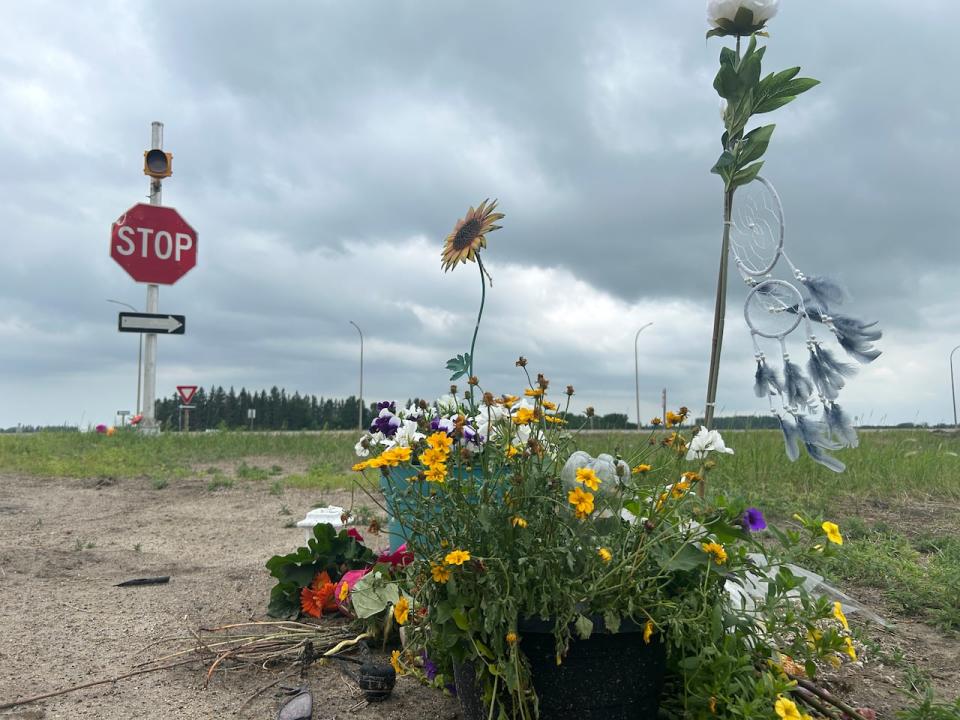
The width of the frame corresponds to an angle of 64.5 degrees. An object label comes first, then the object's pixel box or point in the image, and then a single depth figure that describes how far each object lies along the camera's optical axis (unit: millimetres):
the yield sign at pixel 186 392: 15523
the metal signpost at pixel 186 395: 15500
